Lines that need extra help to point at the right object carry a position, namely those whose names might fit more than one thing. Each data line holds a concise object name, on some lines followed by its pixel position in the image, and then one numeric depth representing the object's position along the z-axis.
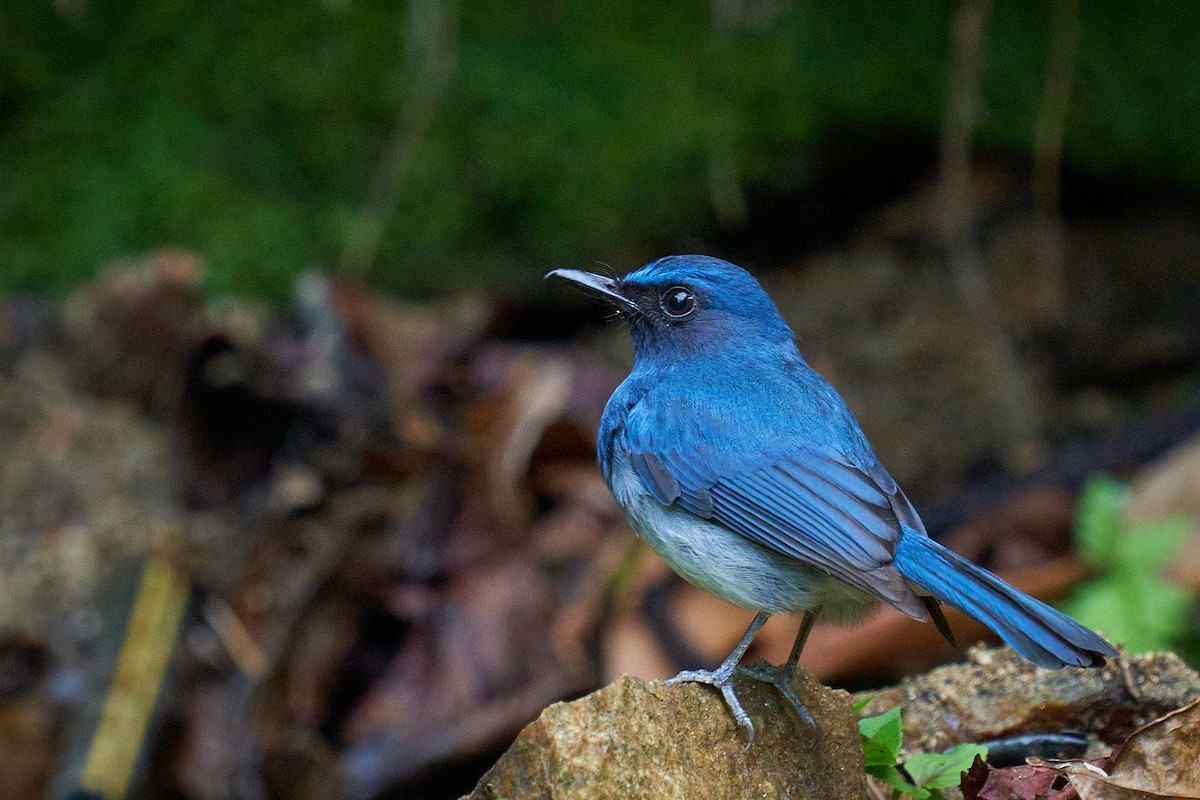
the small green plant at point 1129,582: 9.14
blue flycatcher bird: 5.75
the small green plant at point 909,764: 5.58
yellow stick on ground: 9.02
